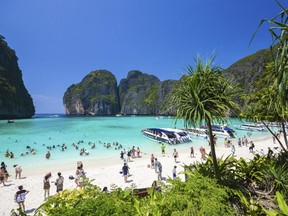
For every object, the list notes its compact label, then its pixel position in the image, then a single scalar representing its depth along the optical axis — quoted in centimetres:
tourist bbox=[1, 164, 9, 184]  1585
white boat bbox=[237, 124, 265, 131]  5061
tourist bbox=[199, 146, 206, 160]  2141
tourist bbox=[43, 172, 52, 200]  1186
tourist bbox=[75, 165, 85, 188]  1404
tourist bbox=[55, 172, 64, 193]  1200
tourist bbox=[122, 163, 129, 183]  1494
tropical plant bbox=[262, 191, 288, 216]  316
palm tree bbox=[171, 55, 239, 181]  515
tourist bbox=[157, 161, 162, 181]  1494
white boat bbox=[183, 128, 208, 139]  3923
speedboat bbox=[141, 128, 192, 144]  3487
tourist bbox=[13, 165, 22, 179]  1727
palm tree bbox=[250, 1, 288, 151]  322
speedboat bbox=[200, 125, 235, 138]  4078
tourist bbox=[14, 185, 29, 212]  965
